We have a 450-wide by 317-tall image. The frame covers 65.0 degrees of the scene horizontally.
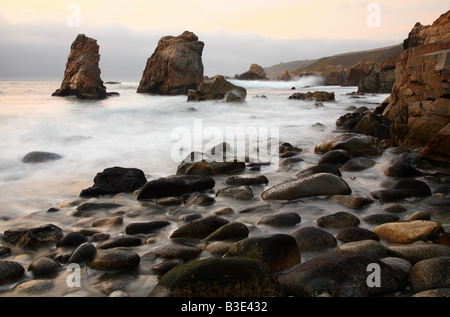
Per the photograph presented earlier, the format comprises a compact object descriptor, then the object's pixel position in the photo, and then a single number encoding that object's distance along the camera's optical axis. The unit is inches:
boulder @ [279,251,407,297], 75.9
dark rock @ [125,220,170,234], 117.9
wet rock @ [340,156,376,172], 191.4
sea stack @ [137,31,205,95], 1051.3
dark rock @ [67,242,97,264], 95.8
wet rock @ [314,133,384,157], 223.5
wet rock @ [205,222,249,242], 109.1
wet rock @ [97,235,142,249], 105.5
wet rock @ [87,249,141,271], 92.5
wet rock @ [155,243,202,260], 98.6
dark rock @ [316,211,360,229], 116.9
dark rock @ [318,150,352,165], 206.4
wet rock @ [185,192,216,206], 144.9
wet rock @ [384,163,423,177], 174.9
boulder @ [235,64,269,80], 2503.0
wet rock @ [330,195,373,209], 135.9
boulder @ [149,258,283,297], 71.6
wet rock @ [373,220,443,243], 101.7
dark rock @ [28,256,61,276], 91.5
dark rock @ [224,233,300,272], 89.5
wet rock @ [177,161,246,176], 188.9
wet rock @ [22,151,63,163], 230.1
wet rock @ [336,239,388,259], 92.8
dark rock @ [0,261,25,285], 87.3
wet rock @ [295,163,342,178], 178.0
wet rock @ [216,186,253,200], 151.0
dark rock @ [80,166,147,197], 163.2
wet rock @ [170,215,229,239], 113.3
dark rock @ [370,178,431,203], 141.9
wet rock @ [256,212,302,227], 120.2
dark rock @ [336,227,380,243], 104.7
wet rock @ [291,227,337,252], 100.1
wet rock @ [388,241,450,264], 89.5
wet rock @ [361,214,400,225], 119.2
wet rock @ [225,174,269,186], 171.5
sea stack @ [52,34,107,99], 877.8
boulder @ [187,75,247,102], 687.7
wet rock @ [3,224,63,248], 108.5
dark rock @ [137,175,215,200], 155.0
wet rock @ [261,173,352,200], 147.4
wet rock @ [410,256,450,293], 76.5
